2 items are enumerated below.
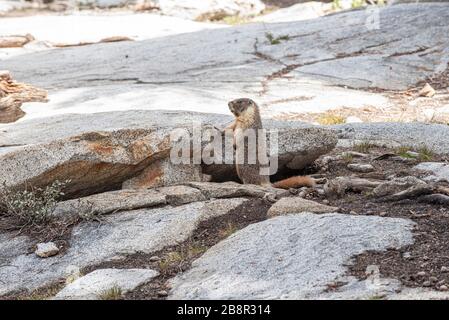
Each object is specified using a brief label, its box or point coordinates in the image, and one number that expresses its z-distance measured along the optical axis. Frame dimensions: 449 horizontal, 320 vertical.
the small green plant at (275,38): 14.84
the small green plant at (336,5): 22.07
